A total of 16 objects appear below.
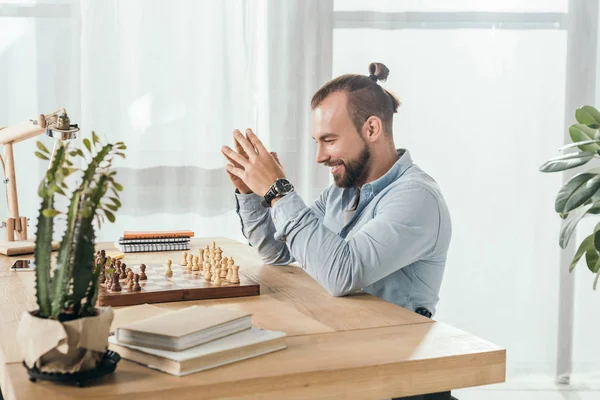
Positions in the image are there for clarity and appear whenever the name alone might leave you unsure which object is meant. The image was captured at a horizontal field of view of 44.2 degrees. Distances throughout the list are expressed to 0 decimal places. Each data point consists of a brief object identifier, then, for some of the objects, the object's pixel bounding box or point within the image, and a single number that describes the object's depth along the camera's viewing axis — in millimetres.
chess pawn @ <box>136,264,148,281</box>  1748
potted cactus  1020
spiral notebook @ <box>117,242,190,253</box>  2305
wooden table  1051
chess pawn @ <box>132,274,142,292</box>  1610
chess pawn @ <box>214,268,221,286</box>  1689
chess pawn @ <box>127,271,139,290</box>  1620
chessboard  1590
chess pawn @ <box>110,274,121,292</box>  1603
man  1696
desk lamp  2258
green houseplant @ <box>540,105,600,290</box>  2502
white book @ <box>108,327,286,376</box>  1094
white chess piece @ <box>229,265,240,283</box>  1705
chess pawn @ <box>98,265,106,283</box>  1691
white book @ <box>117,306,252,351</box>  1131
